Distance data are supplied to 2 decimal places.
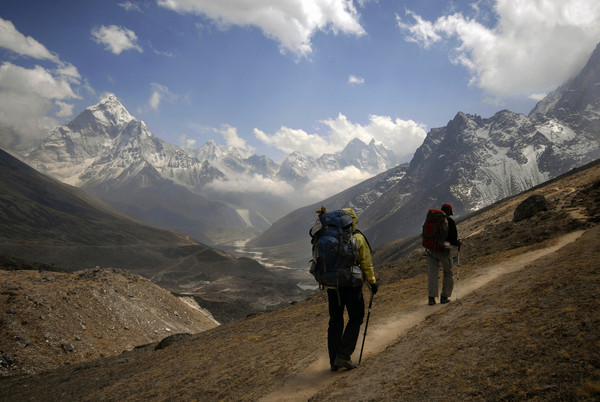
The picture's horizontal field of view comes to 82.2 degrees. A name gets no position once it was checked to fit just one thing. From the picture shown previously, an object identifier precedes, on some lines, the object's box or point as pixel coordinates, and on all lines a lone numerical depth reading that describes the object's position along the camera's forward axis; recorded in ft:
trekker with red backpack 36.60
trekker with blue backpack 23.04
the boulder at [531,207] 79.58
